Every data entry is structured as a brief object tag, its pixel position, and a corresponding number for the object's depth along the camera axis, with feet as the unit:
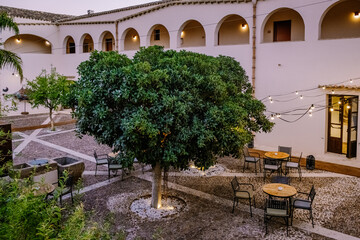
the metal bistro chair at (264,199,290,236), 26.15
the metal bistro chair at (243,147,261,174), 41.11
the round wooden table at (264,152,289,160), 39.55
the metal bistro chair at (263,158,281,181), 38.70
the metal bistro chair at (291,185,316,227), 27.52
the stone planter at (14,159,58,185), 33.53
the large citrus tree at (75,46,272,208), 22.04
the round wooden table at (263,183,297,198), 28.32
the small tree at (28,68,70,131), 60.18
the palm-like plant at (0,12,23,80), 34.91
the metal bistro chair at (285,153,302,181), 39.14
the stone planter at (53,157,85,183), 35.60
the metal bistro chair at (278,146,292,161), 42.44
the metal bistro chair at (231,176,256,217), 30.06
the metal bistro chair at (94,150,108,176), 40.29
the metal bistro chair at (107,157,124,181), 38.19
